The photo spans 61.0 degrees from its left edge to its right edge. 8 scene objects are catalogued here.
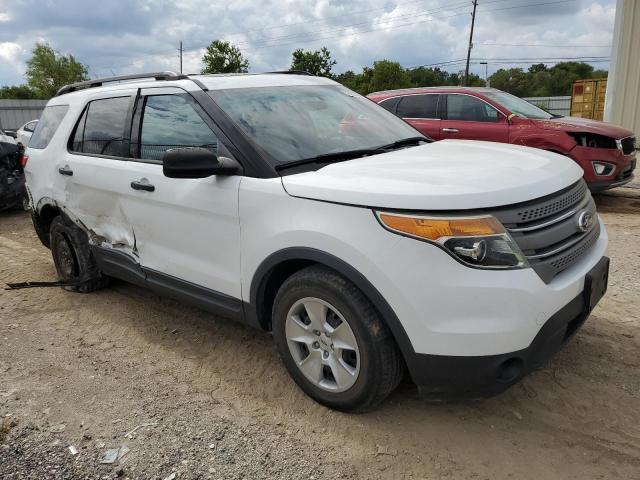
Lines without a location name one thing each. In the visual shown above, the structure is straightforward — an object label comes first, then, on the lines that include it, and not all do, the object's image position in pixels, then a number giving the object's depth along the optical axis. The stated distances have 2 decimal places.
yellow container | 19.22
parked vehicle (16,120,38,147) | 12.87
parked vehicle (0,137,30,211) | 8.72
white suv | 2.37
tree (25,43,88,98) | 60.41
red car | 7.37
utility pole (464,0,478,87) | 44.76
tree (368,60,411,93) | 43.53
